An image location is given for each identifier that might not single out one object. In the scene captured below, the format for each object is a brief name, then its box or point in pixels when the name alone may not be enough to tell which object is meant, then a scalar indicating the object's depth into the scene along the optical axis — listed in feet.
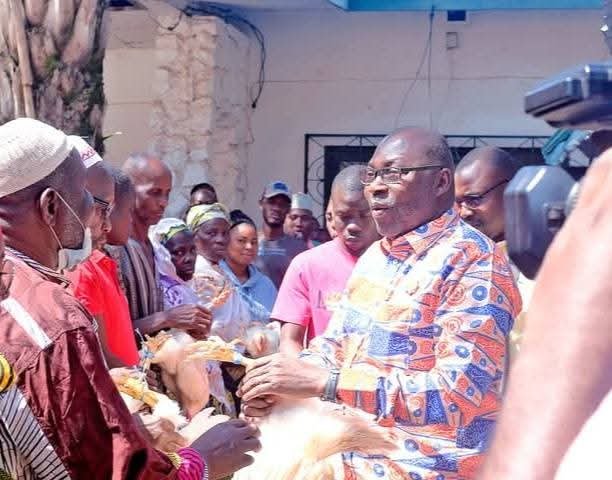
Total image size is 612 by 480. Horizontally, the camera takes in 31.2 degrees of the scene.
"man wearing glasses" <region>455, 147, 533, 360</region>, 14.75
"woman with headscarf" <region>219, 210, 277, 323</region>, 22.47
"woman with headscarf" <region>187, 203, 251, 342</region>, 19.36
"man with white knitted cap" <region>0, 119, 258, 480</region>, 7.09
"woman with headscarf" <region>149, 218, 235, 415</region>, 16.80
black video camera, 3.39
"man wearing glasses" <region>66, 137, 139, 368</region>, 12.19
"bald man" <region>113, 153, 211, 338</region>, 15.17
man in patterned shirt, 9.37
